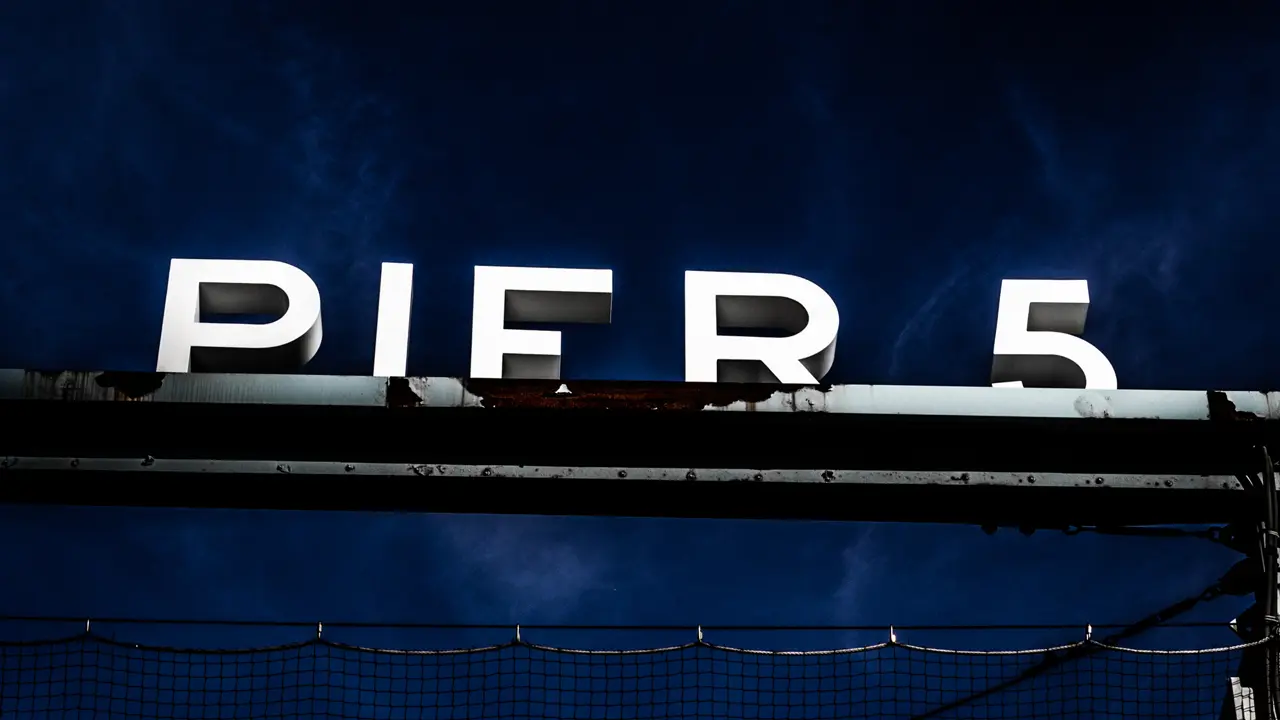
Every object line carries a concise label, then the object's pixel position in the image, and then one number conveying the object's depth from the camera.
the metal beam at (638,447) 9.06
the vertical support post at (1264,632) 9.36
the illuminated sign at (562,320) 10.92
